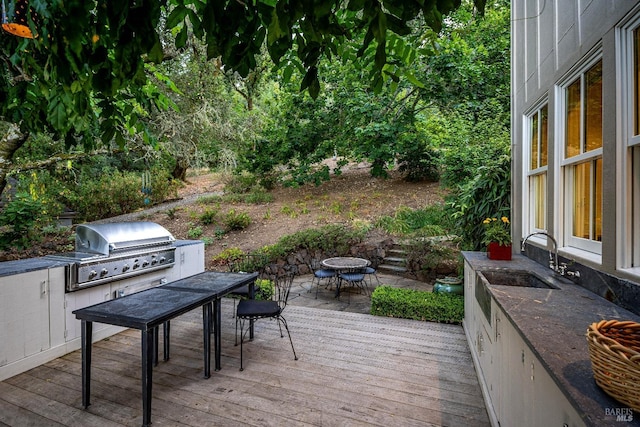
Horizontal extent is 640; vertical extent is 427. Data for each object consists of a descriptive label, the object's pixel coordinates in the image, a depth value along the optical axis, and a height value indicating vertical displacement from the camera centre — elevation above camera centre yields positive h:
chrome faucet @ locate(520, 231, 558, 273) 2.63 -0.39
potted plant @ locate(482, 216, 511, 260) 3.49 -0.35
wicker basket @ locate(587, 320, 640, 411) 0.88 -0.42
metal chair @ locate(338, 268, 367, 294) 5.33 -1.06
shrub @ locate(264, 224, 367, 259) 7.47 -0.67
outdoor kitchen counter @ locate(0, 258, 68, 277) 3.13 -0.54
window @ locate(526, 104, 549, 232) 3.34 +0.48
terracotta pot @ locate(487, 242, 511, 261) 3.49 -0.43
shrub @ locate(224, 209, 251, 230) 8.90 -0.25
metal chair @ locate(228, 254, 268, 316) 6.50 -1.05
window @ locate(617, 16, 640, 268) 1.77 +0.32
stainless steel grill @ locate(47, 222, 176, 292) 3.59 -0.51
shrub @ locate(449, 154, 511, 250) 4.64 +0.17
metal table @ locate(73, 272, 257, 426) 2.33 -0.76
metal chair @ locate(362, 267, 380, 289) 5.70 -1.36
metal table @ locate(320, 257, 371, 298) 5.29 -0.88
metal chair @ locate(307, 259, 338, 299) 5.62 -1.20
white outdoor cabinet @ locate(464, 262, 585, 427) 1.22 -0.85
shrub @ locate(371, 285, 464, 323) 4.30 -1.28
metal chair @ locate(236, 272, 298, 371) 3.24 -0.99
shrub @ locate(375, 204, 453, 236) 7.63 -0.25
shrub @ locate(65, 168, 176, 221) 9.62 +0.59
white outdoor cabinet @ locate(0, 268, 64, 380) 3.04 -1.03
